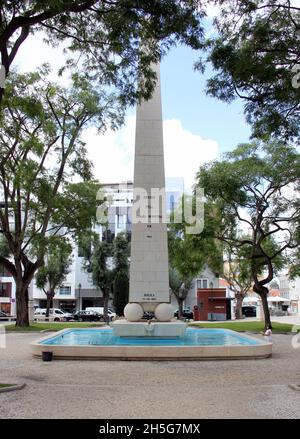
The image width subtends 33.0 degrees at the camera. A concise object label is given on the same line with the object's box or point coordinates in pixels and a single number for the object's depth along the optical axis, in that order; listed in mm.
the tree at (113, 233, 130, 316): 45500
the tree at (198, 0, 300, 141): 11039
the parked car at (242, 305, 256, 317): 58594
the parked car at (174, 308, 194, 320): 53694
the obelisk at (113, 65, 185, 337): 20156
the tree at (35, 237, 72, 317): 52656
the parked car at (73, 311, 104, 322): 51531
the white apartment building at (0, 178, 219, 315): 66125
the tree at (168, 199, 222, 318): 28750
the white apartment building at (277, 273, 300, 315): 74100
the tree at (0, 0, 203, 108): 9289
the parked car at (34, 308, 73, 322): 50147
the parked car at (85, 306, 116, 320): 52900
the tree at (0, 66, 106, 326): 27266
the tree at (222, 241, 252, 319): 40375
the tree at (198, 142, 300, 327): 26578
